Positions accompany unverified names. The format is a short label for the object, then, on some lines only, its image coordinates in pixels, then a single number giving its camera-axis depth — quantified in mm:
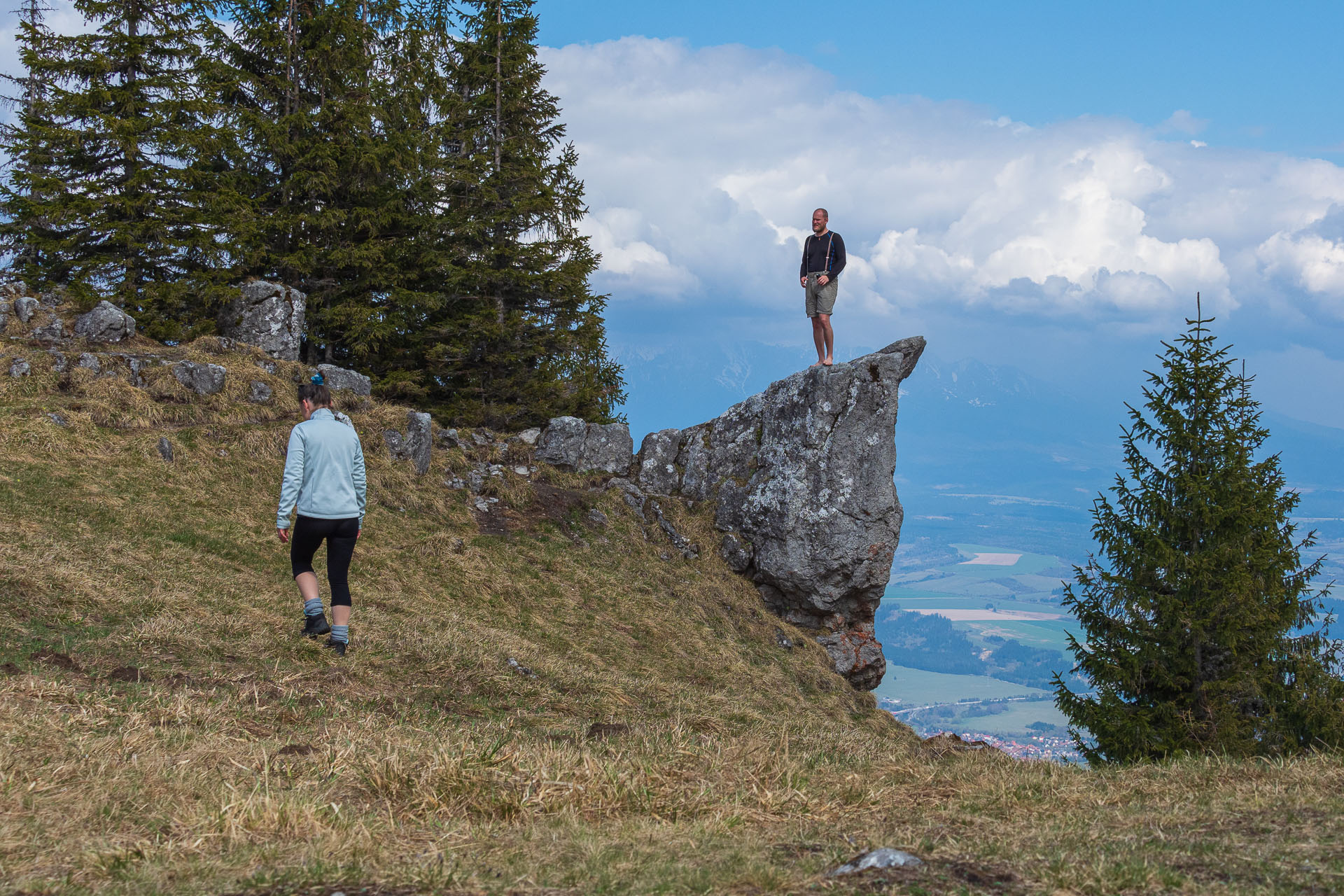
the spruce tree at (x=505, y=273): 22688
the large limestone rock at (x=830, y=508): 18141
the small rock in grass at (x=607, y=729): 7559
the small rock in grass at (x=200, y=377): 16453
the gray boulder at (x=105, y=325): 17281
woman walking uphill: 8414
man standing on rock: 17219
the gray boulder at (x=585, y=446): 20016
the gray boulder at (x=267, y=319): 19516
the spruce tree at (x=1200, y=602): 12664
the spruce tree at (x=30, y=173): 18750
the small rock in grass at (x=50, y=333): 16672
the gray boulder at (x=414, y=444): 17531
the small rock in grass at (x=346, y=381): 18188
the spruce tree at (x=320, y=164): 20938
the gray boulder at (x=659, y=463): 20516
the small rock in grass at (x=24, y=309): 17031
